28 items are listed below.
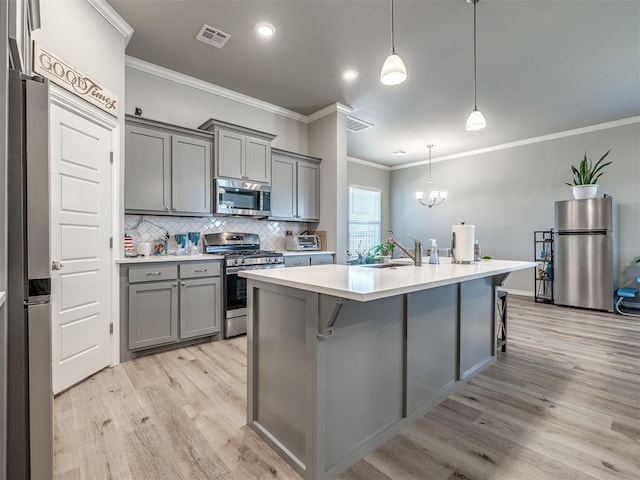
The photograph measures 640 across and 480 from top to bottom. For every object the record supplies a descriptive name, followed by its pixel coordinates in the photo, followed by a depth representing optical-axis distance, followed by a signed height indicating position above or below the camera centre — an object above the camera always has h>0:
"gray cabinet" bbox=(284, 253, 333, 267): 4.15 -0.28
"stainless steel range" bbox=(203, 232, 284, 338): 3.55 -0.30
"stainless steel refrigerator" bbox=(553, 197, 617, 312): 4.77 -0.23
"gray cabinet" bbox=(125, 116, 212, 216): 3.24 +0.76
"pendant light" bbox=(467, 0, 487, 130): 2.62 +0.98
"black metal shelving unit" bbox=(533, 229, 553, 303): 5.50 -0.46
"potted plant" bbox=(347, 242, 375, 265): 5.55 -0.36
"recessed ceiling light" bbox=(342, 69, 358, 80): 3.65 +1.92
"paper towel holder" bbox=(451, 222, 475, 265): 2.61 -0.18
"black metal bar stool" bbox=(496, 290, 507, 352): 3.08 -0.80
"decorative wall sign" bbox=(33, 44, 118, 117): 2.15 +1.20
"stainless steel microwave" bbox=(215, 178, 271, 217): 3.84 +0.52
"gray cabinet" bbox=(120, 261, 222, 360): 2.92 -0.64
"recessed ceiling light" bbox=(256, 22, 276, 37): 2.88 +1.93
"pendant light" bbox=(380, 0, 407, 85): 2.01 +1.07
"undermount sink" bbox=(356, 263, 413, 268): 2.49 -0.21
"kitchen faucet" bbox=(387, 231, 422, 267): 2.51 -0.11
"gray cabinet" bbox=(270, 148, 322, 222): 4.50 +0.76
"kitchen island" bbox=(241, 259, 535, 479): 1.47 -0.65
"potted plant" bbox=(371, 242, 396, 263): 5.85 -0.22
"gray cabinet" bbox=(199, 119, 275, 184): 3.81 +1.10
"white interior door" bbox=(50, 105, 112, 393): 2.32 -0.05
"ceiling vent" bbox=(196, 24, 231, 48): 2.96 +1.94
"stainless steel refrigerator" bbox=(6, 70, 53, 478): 1.14 -0.16
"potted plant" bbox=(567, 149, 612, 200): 4.91 +0.94
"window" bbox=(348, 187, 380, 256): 7.43 +0.48
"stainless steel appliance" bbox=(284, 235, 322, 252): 4.68 -0.06
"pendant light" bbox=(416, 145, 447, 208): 6.08 +0.86
